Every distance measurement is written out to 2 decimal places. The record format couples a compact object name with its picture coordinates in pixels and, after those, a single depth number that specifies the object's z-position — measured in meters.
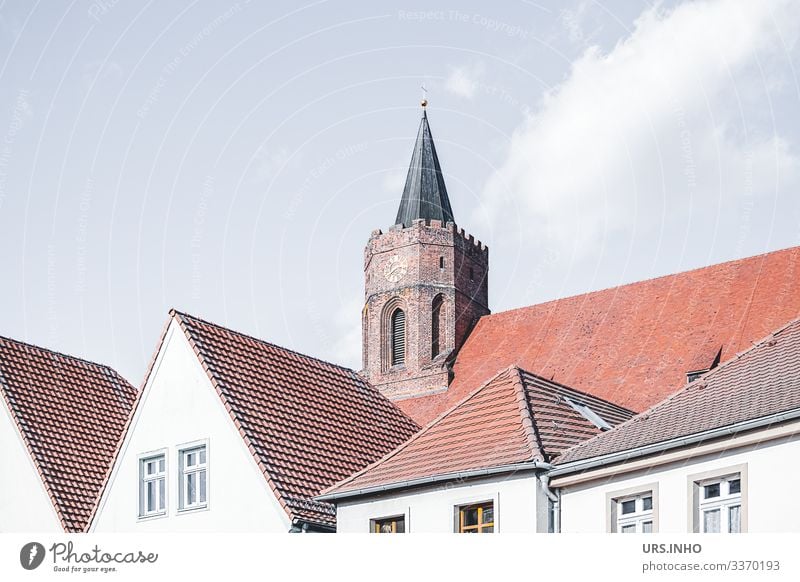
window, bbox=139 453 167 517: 27.34
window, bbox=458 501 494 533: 23.48
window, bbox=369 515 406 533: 24.53
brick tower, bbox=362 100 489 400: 66.25
